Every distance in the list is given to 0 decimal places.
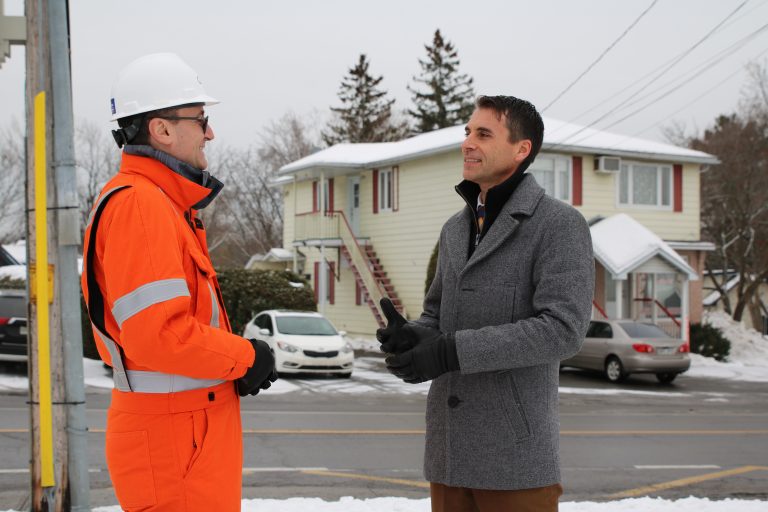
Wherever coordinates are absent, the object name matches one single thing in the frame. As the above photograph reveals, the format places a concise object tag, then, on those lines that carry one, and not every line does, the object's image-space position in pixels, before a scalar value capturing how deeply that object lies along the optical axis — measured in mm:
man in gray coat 2768
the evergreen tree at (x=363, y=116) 59438
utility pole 5250
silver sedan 18469
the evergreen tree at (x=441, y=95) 58531
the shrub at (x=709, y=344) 24641
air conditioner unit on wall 25453
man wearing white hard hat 2619
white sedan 17375
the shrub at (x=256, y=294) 23391
